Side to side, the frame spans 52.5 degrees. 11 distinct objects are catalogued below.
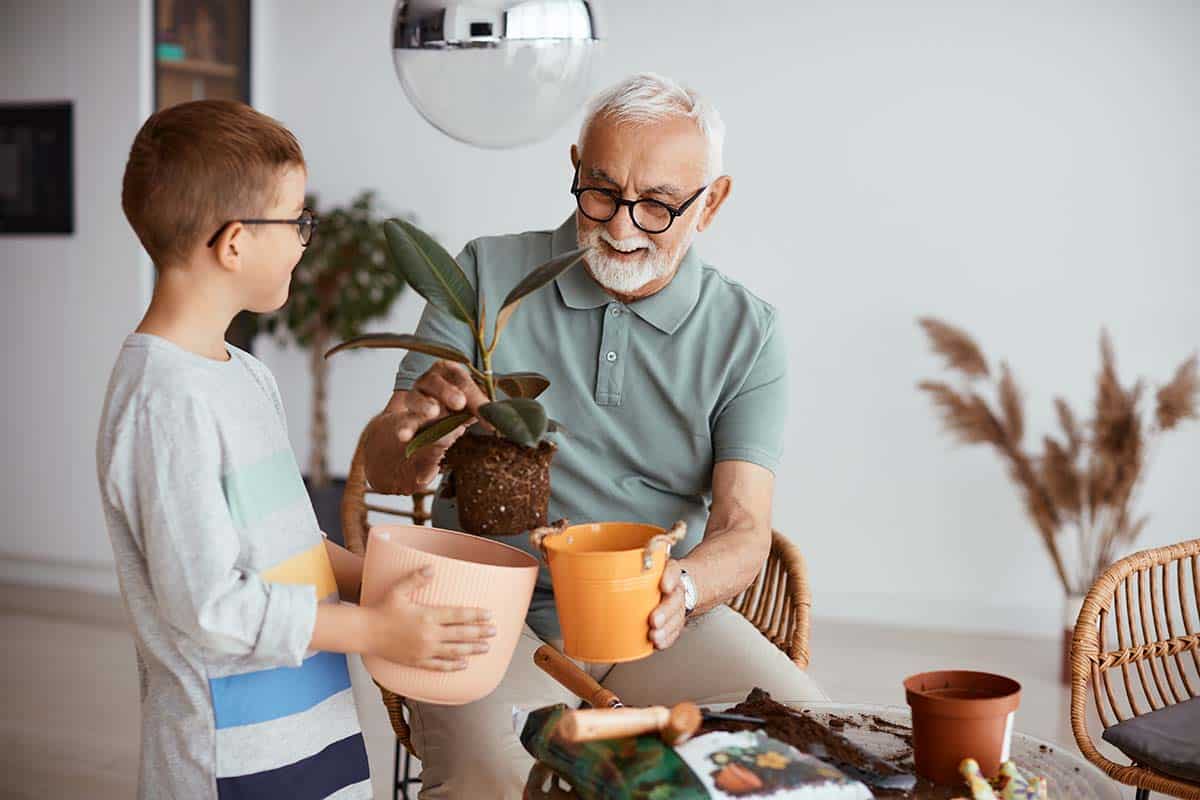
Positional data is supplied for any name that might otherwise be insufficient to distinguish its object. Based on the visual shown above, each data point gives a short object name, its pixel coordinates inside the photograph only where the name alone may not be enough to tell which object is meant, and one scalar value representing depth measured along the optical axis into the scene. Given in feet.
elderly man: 5.93
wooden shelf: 14.84
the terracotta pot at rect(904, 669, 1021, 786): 3.85
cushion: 5.70
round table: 4.14
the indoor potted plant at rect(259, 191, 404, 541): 14.52
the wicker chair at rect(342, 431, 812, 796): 6.39
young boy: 4.00
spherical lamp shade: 4.88
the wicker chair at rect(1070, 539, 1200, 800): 5.92
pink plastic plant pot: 4.00
